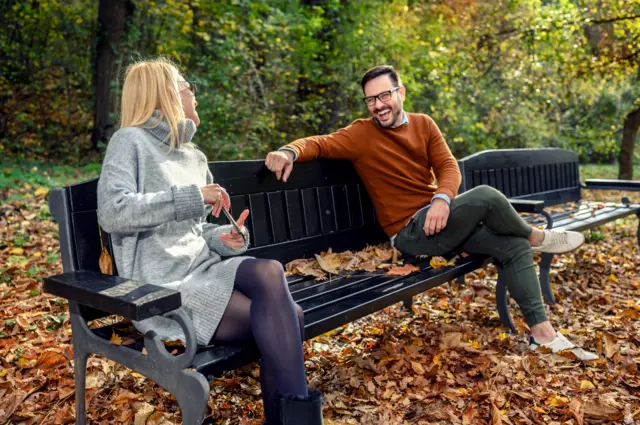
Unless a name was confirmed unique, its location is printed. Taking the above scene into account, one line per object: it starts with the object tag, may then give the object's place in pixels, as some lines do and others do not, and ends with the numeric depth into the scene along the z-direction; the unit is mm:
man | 3330
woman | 2078
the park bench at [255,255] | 1978
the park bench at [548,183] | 4809
